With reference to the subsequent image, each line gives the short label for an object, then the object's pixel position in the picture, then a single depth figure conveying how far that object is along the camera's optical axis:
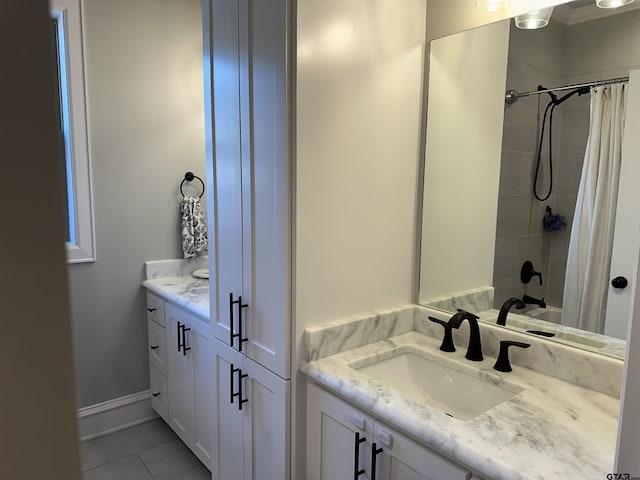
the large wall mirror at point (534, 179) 1.32
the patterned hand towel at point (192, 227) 2.80
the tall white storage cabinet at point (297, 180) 1.40
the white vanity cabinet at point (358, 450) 1.10
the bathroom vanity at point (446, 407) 0.98
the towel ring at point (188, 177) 2.82
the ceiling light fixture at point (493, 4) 1.52
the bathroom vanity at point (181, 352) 2.14
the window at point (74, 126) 2.37
